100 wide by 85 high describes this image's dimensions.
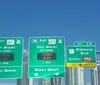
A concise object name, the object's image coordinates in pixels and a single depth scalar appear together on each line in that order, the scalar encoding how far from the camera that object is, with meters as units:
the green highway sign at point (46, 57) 30.20
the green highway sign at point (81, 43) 38.11
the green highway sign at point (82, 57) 32.22
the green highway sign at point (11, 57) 30.25
